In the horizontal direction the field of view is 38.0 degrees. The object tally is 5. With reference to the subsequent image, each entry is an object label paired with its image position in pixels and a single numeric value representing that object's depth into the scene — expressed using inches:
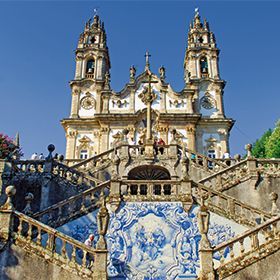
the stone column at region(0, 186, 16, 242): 392.8
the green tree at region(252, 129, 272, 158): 1555.1
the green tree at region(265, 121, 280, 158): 1362.7
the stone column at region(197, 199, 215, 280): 373.7
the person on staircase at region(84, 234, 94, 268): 403.6
